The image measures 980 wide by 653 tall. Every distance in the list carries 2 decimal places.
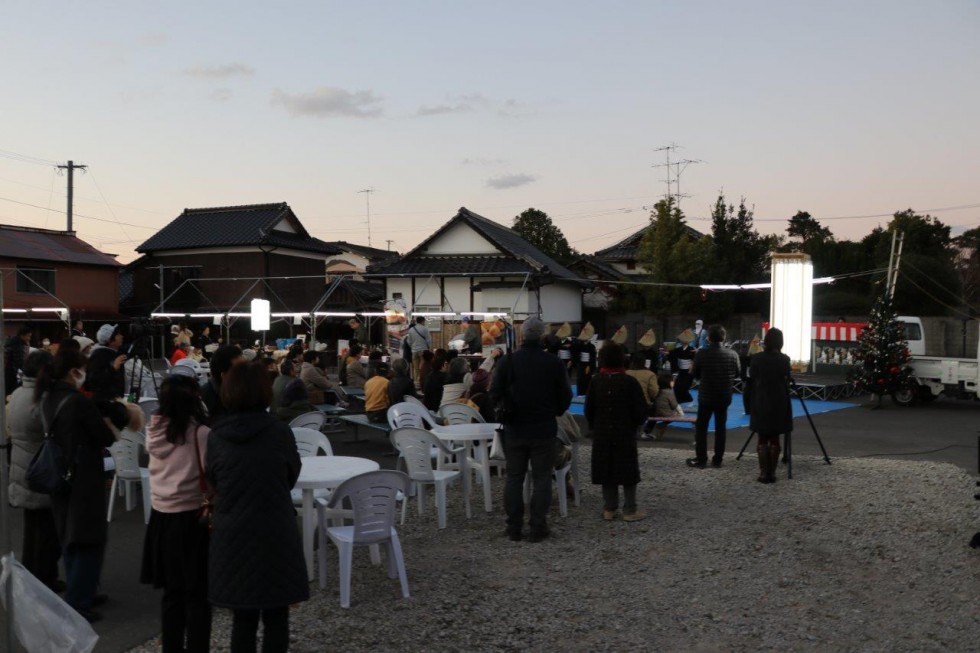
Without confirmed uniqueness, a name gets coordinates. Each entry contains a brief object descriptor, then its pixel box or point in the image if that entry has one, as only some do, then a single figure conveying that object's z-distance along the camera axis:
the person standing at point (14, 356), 10.20
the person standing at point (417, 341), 15.12
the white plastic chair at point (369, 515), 4.29
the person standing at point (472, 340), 16.64
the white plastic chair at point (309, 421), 6.86
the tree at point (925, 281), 25.06
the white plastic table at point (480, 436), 6.44
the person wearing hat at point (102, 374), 5.46
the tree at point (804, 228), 44.91
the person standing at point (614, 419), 5.94
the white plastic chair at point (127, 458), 6.20
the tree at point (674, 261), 26.47
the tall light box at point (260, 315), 15.74
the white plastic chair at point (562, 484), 6.35
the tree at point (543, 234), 36.81
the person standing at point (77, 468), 3.87
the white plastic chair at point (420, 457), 5.99
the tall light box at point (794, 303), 9.34
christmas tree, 14.20
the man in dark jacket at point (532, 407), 5.45
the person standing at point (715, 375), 7.80
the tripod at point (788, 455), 7.68
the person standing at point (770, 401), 7.36
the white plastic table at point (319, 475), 4.48
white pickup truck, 13.91
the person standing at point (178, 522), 3.18
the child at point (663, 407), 10.26
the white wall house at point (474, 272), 23.06
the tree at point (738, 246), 29.34
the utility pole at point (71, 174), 33.31
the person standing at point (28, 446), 3.98
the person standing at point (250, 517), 2.89
